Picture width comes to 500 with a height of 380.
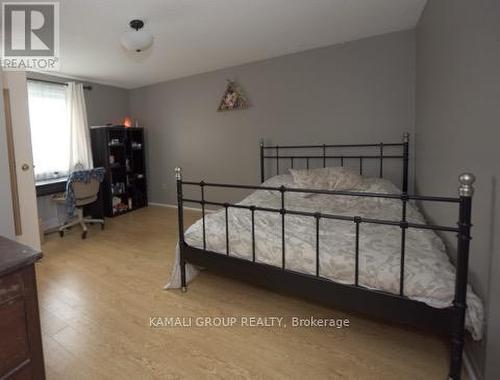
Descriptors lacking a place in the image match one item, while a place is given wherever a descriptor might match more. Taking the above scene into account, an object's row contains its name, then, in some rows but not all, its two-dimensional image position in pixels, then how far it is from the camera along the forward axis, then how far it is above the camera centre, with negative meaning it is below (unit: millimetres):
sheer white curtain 4488 +488
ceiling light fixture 2400 +972
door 2396 +18
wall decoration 4293 +841
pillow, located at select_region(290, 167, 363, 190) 3039 -270
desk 3879 -370
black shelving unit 4766 -127
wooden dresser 960 -535
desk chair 3857 -534
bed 1378 -617
